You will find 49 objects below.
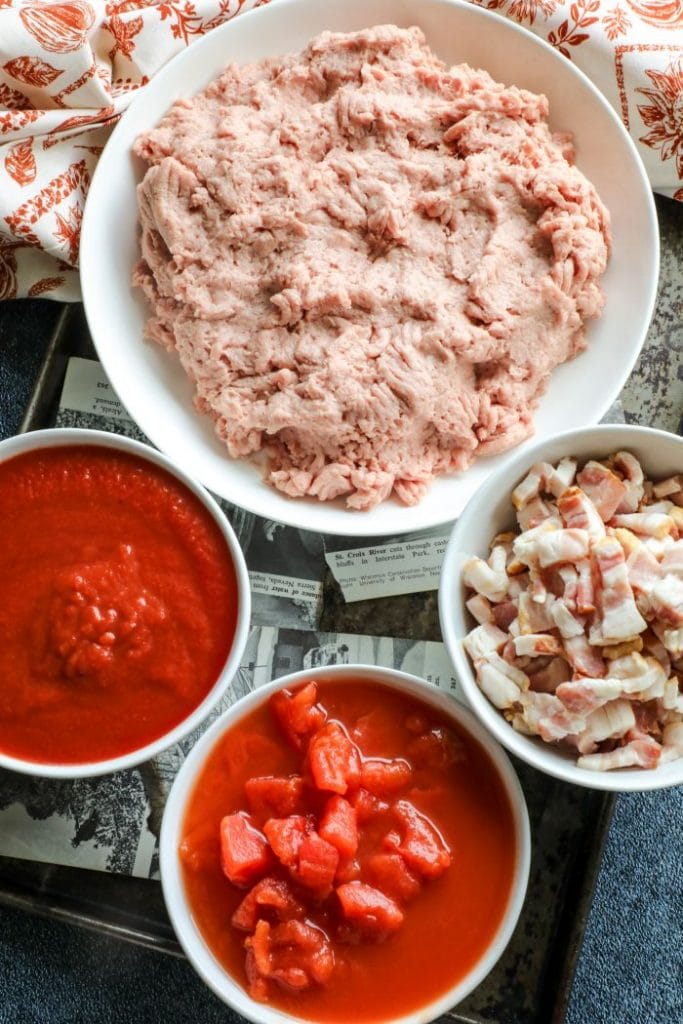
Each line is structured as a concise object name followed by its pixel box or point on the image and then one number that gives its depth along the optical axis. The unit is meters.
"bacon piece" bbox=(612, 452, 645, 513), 0.67
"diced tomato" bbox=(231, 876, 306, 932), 0.66
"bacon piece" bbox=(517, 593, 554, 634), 0.65
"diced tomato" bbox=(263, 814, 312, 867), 0.66
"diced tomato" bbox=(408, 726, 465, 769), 0.68
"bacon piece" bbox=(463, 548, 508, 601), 0.66
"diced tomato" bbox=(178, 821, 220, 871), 0.67
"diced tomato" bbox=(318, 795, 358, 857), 0.66
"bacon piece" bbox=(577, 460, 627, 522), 0.66
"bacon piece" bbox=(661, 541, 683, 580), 0.64
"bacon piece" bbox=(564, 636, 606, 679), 0.64
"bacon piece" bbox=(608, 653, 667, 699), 0.63
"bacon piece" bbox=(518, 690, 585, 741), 0.64
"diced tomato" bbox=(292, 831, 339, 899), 0.65
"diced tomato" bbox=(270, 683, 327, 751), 0.68
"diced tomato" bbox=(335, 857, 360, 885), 0.66
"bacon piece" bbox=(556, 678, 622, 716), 0.63
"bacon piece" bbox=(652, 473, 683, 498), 0.67
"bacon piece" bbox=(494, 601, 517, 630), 0.66
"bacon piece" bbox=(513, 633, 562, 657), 0.64
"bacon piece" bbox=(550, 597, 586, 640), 0.64
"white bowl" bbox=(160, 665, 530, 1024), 0.66
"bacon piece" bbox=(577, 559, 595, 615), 0.64
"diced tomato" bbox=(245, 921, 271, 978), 0.66
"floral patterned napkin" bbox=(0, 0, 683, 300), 0.72
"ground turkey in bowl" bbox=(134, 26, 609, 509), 0.70
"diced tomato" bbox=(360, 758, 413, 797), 0.68
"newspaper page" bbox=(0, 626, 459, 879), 0.73
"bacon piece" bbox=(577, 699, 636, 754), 0.64
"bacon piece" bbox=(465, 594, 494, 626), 0.67
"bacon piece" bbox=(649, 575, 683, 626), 0.63
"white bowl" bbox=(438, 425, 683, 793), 0.65
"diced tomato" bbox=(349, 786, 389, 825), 0.67
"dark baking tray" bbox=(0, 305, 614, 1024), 0.72
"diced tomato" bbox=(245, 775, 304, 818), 0.67
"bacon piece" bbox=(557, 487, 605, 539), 0.65
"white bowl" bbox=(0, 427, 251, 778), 0.66
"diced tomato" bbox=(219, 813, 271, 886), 0.66
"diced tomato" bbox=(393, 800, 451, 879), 0.66
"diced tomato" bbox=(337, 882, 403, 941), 0.65
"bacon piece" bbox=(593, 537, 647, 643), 0.63
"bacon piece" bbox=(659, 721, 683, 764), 0.65
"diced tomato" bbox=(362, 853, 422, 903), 0.66
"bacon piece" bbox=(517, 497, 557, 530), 0.67
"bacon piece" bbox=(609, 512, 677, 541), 0.65
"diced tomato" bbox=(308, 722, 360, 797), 0.66
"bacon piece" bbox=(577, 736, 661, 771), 0.64
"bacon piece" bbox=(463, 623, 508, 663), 0.66
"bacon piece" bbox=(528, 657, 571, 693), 0.65
